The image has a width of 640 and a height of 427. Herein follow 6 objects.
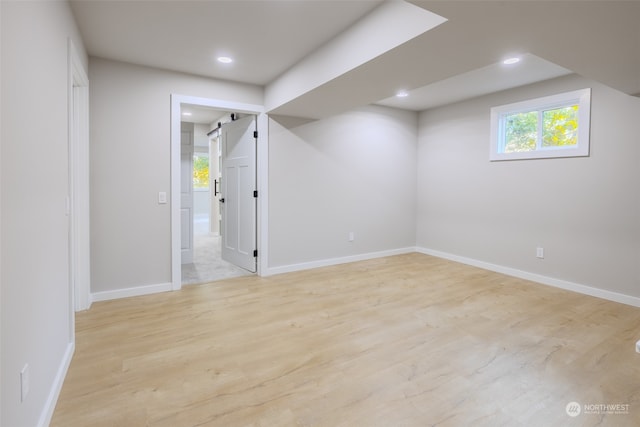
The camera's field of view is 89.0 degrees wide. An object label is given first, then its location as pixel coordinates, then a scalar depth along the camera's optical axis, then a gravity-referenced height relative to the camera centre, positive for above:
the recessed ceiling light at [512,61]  3.40 +1.49
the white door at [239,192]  4.52 +0.09
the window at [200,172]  10.91 +0.86
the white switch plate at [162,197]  3.75 +0.00
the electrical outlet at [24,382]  1.34 -0.79
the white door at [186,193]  5.12 +0.07
